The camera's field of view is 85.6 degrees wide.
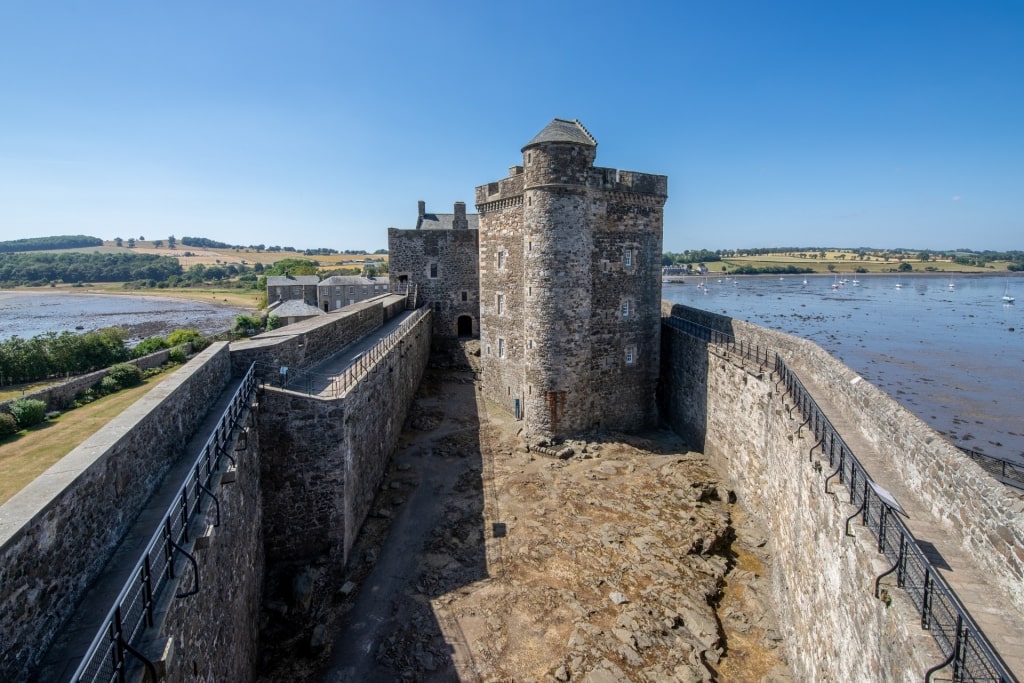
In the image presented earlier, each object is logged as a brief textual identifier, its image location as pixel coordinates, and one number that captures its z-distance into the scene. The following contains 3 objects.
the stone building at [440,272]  30.02
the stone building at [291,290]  57.78
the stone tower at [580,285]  17.56
